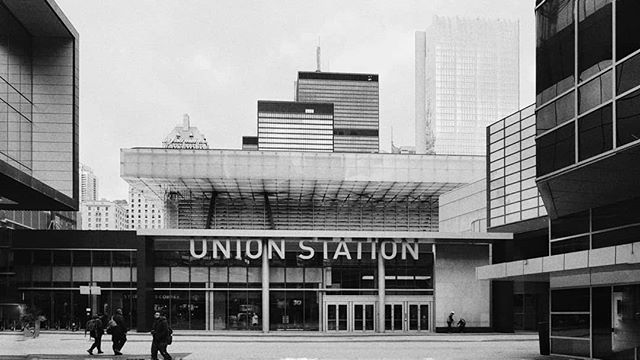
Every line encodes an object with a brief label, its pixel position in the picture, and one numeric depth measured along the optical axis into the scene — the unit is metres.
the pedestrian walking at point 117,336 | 28.44
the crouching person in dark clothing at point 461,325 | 45.20
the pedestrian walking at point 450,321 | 45.59
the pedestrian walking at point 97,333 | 28.76
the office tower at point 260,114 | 199.02
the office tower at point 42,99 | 35.78
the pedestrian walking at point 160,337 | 25.94
